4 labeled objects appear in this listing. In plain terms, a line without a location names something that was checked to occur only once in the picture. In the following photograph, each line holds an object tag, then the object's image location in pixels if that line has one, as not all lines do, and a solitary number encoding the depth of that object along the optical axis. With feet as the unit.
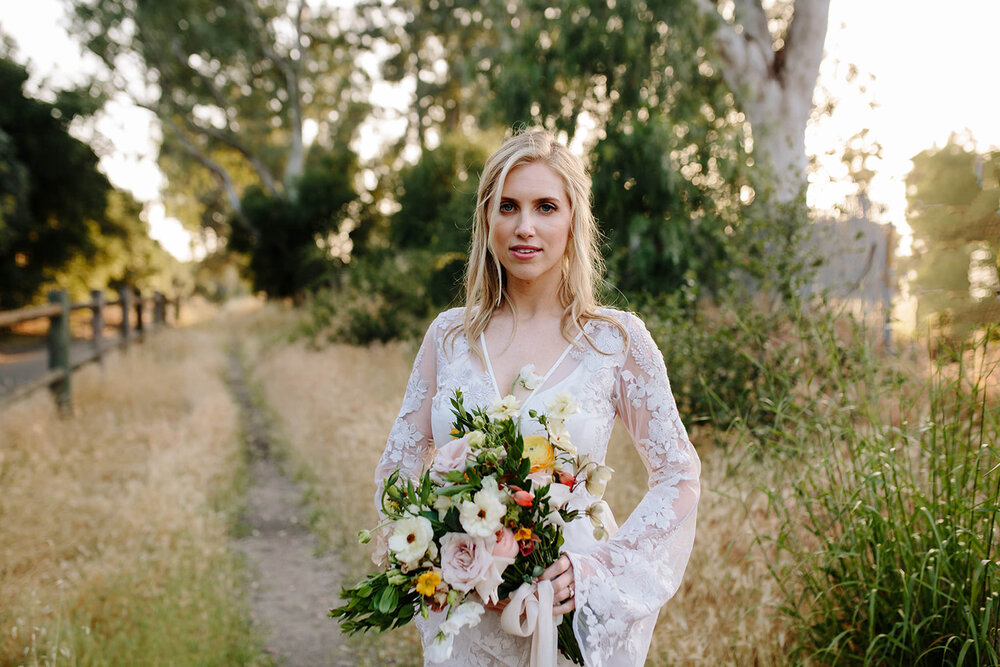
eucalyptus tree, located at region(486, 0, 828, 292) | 26.84
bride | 6.02
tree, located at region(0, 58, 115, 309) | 56.49
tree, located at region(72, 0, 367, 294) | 65.41
